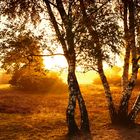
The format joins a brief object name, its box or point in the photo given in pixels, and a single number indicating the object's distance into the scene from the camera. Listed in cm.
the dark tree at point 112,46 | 846
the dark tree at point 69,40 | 882
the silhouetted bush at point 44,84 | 1865
